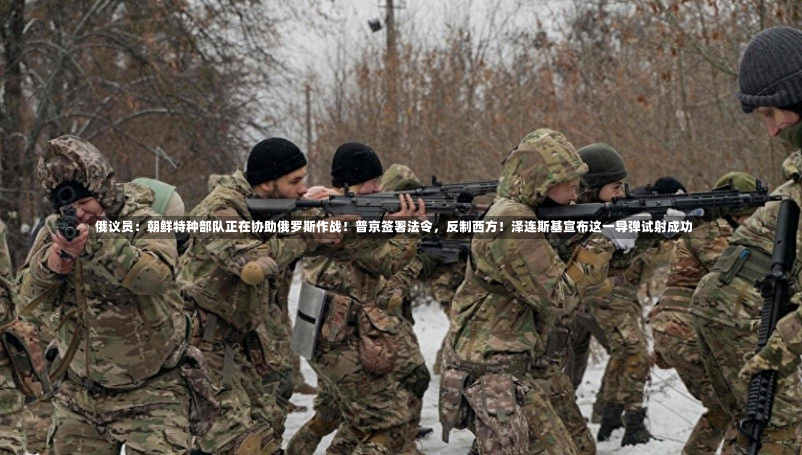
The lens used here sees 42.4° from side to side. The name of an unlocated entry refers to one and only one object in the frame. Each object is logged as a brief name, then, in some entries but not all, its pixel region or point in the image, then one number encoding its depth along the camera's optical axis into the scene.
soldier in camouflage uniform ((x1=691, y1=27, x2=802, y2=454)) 4.14
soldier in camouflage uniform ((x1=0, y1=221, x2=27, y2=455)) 4.82
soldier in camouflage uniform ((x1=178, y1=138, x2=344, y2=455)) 5.64
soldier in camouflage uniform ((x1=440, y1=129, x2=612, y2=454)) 4.87
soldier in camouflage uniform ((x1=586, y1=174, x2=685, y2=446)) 8.16
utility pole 18.11
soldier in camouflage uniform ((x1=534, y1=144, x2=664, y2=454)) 5.70
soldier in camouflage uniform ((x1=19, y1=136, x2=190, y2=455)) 4.67
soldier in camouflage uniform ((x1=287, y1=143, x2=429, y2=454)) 6.42
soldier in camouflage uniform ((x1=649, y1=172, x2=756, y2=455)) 6.41
